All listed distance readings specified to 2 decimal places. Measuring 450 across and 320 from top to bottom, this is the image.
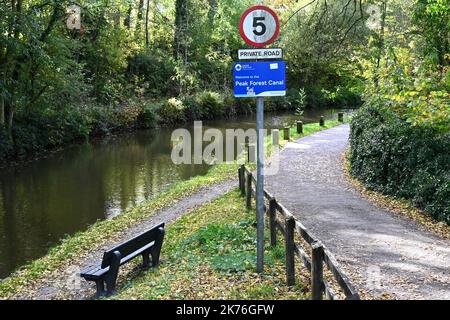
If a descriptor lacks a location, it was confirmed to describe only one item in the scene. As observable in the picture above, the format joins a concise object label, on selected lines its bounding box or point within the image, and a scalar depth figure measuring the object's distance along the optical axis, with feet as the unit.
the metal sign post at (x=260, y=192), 22.24
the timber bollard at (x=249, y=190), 41.93
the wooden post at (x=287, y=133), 86.58
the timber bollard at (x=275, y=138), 82.04
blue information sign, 21.42
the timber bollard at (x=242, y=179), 48.21
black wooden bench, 26.43
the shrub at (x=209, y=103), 127.85
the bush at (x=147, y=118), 112.27
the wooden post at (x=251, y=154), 71.18
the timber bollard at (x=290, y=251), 22.75
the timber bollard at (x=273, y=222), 28.86
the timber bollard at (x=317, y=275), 19.10
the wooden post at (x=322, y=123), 105.97
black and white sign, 21.57
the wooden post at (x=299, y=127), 93.01
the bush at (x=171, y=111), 117.70
